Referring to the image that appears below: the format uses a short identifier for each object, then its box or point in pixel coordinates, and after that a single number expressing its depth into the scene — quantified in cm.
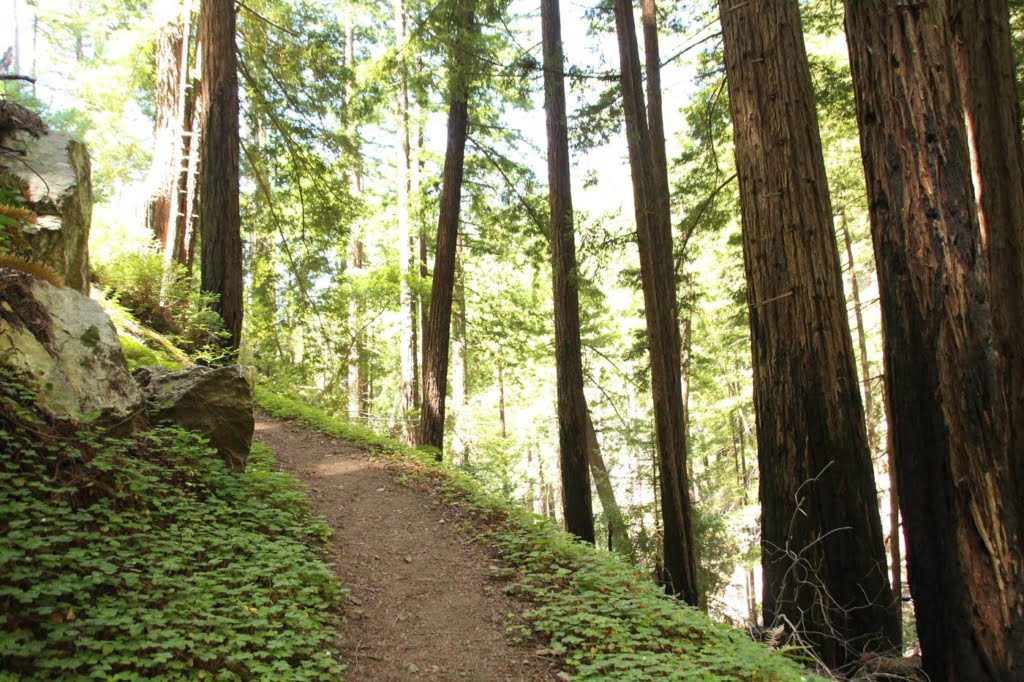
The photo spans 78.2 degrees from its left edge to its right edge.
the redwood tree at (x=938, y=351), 334
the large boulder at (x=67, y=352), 418
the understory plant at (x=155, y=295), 920
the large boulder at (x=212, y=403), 545
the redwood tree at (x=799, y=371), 429
